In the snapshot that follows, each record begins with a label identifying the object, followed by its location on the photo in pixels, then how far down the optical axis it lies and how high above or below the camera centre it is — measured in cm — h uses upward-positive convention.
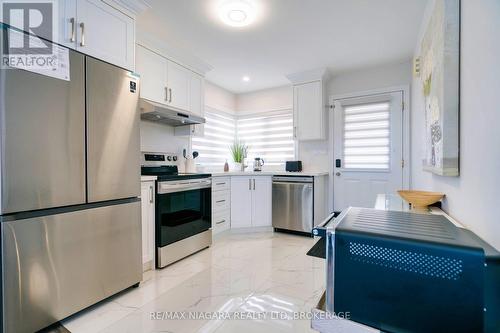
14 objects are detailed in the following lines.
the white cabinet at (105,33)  173 +100
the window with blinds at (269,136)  432 +53
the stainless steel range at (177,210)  242 -51
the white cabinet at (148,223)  229 -57
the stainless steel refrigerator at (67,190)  137 -18
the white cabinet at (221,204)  334 -57
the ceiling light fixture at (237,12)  211 +139
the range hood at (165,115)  238 +54
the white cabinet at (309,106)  367 +91
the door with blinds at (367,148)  339 +23
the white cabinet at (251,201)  365 -57
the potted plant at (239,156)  440 +15
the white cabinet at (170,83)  254 +95
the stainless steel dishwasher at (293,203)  351 -57
